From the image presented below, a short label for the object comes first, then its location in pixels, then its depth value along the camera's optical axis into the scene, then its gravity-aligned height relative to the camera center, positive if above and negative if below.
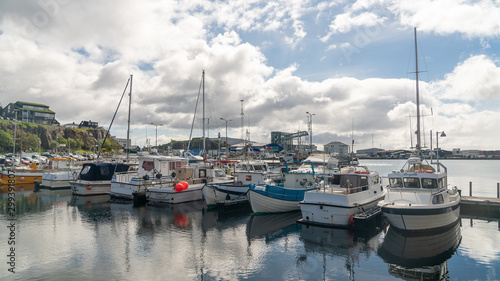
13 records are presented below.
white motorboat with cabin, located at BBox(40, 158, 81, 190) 39.16 -3.37
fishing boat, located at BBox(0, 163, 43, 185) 41.62 -3.17
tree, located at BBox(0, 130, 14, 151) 87.81 +3.82
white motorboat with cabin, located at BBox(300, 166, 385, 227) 18.53 -3.31
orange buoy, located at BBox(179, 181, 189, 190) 28.35 -3.21
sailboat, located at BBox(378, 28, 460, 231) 16.17 -3.07
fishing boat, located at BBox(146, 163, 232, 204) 28.09 -3.39
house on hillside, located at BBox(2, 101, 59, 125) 116.01 +16.95
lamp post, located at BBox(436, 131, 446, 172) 24.40 +1.27
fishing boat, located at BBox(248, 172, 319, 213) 22.86 -3.48
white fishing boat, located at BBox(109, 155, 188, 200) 30.31 -2.61
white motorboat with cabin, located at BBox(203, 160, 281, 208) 25.95 -3.43
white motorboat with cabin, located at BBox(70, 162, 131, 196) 33.41 -3.13
